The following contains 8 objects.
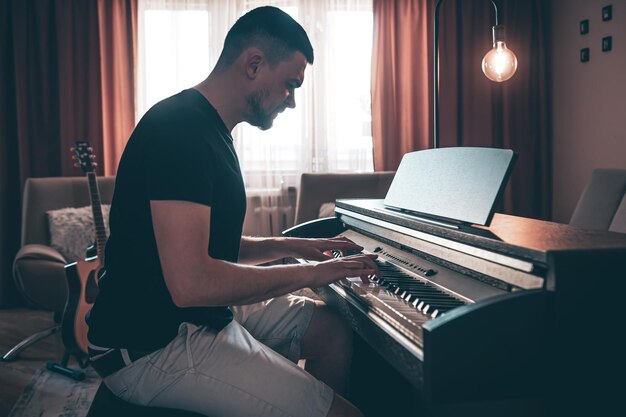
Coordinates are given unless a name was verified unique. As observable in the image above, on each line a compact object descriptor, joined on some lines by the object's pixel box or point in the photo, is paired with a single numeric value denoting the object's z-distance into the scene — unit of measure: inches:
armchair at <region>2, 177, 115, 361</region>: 121.6
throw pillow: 137.0
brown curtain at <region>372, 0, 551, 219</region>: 174.1
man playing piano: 44.8
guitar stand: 108.0
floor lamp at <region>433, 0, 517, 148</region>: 88.9
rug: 93.0
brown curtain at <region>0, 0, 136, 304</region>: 162.6
